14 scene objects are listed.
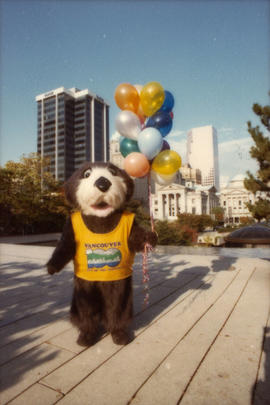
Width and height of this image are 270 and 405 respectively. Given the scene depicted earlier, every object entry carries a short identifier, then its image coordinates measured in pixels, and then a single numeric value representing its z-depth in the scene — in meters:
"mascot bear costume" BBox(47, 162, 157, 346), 2.35
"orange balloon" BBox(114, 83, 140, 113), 3.62
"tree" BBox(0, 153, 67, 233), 18.92
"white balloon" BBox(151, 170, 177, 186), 3.61
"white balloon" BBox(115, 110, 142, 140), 3.50
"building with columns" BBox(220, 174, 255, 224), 89.50
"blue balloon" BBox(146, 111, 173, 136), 3.78
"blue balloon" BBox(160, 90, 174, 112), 3.83
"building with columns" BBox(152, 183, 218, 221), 84.00
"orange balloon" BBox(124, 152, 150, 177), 3.29
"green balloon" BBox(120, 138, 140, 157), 3.80
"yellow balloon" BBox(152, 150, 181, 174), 3.45
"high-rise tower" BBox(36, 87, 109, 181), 89.44
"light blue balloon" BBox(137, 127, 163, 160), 3.31
